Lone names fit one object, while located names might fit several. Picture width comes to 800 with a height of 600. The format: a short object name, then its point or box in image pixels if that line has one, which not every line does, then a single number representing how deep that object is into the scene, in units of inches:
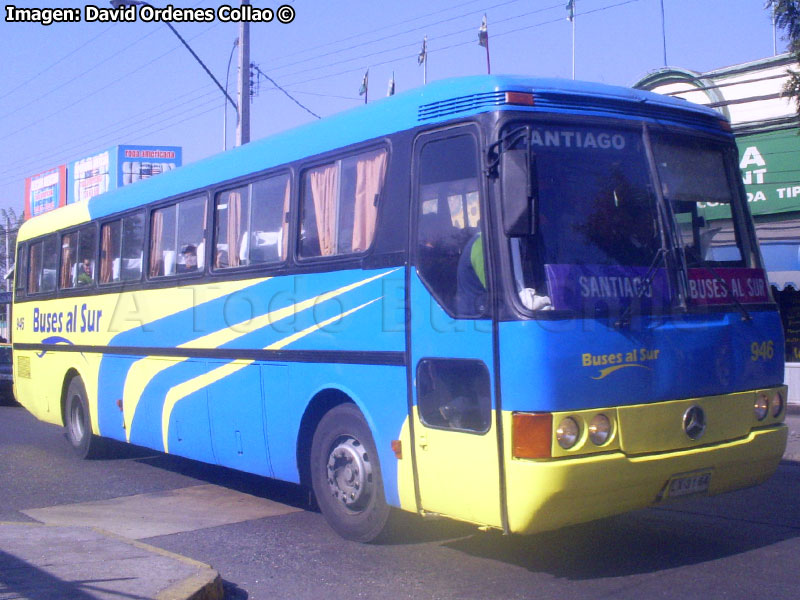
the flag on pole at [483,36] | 863.1
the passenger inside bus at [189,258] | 384.5
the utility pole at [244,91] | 685.9
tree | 434.9
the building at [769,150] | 679.1
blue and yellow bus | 226.7
